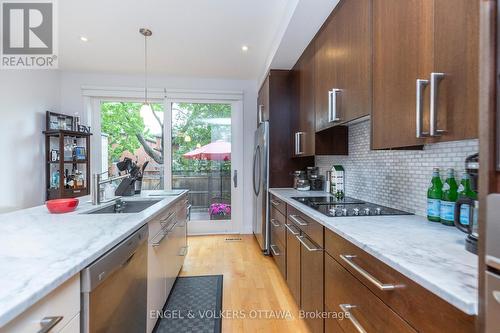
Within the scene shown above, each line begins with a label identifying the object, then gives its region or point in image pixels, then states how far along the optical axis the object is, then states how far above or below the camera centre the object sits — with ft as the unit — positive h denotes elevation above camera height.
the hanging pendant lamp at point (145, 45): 9.00 +4.85
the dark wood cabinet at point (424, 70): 2.86 +1.30
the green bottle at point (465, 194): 3.59 -0.45
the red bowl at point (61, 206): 5.14 -0.89
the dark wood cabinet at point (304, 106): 8.15 +2.15
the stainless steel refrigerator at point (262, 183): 10.55 -0.86
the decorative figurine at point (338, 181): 8.00 -0.56
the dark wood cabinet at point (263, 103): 10.87 +2.95
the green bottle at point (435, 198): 4.25 -0.59
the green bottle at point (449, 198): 3.92 -0.56
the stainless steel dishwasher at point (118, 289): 2.93 -1.81
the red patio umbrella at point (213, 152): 14.16 +0.68
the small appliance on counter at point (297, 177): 10.19 -0.54
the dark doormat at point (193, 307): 6.04 -4.00
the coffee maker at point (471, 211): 2.84 -0.59
